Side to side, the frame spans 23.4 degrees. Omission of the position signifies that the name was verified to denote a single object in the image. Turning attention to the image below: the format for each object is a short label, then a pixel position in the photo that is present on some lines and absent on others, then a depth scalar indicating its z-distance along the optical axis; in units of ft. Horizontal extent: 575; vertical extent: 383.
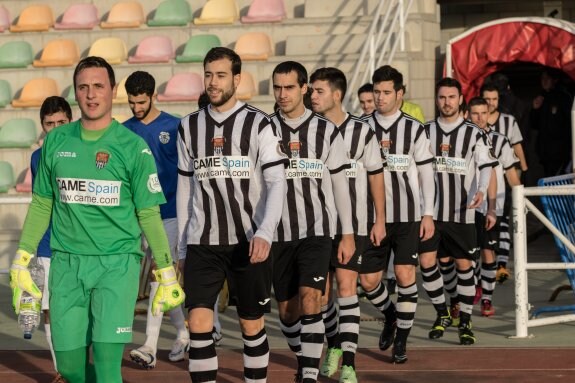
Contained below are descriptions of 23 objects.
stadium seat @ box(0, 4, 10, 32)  67.46
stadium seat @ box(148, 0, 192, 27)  65.10
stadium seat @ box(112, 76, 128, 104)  62.13
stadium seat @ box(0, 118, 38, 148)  59.72
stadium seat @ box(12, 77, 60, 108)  61.98
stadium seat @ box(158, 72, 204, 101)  60.18
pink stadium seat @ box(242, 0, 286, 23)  63.82
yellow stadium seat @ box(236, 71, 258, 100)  59.11
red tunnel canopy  59.31
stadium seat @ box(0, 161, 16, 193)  58.13
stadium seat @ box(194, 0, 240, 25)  64.54
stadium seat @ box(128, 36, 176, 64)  62.80
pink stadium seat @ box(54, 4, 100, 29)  66.44
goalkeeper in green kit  21.80
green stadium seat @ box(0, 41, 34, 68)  64.80
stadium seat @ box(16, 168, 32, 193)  57.31
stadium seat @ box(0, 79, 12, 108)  62.75
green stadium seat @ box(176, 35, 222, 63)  62.03
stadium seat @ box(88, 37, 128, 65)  63.46
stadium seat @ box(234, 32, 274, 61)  61.31
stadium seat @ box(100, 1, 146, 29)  65.62
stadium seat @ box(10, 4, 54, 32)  66.74
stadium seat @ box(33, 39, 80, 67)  64.03
